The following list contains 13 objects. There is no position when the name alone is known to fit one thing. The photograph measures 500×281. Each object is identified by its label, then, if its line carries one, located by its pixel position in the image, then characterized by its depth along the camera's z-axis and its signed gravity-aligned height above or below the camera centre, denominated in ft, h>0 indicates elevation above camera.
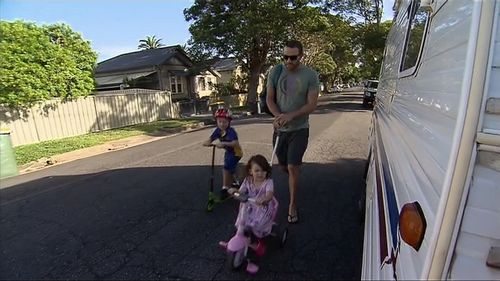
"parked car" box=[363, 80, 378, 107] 68.44 -5.04
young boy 14.78 -2.86
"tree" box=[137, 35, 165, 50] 195.21 +16.18
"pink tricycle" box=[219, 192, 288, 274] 10.11 -5.05
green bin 25.99 -5.61
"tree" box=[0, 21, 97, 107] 38.22 +1.71
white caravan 2.98 -0.90
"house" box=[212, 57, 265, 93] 120.88 -0.64
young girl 10.62 -3.72
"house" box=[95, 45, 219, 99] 96.53 +0.35
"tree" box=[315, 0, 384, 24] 90.36 +16.48
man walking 12.38 -1.21
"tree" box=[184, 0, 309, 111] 73.77 +9.32
